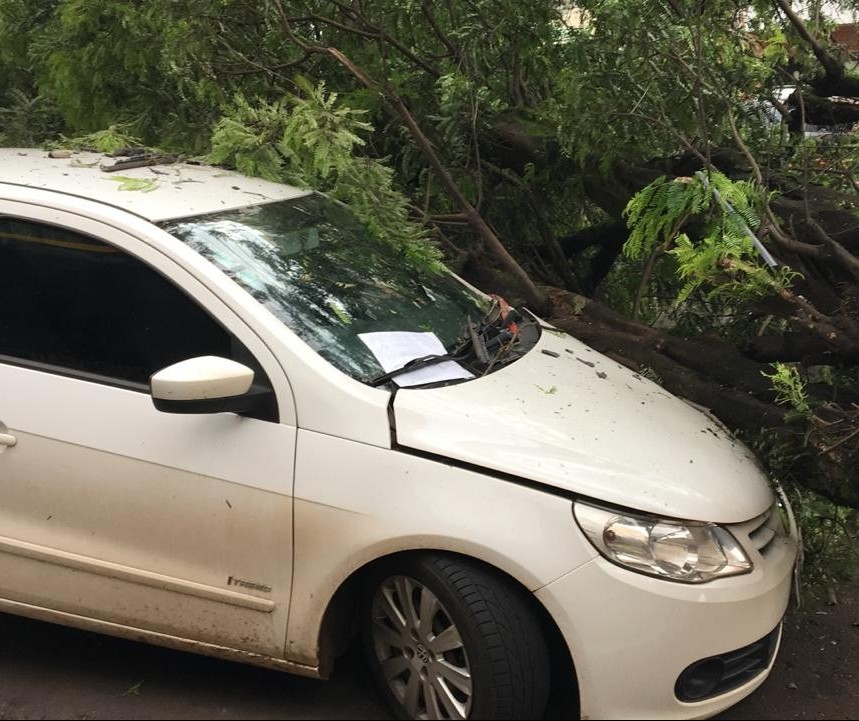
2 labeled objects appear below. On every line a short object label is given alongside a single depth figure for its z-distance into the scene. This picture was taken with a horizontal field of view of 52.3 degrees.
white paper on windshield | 2.79
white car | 2.41
